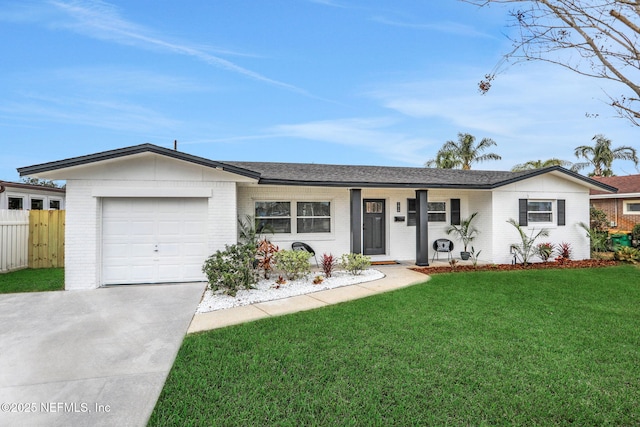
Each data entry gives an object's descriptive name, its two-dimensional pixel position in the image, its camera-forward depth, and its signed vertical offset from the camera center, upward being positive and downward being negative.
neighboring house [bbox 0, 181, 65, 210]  13.31 +1.08
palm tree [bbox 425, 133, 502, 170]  25.12 +5.38
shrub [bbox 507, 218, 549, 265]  10.99 -0.81
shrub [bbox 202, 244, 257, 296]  6.97 -1.09
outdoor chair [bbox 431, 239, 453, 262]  11.80 -0.94
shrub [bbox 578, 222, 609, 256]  12.05 -0.68
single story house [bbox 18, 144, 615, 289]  7.55 +0.39
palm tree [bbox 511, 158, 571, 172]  24.12 +4.51
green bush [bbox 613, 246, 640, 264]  11.71 -1.25
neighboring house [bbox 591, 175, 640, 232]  18.42 +1.07
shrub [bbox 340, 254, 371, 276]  8.85 -1.19
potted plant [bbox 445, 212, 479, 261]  11.60 -0.43
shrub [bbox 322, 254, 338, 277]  8.69 -1.21
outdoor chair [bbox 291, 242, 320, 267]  10.55 -0.88
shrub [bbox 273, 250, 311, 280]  8.19 -1.08
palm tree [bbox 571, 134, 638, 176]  26.66 +5.62
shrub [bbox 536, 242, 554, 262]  11.59 -1.09
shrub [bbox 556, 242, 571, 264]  11.68 -1.15
